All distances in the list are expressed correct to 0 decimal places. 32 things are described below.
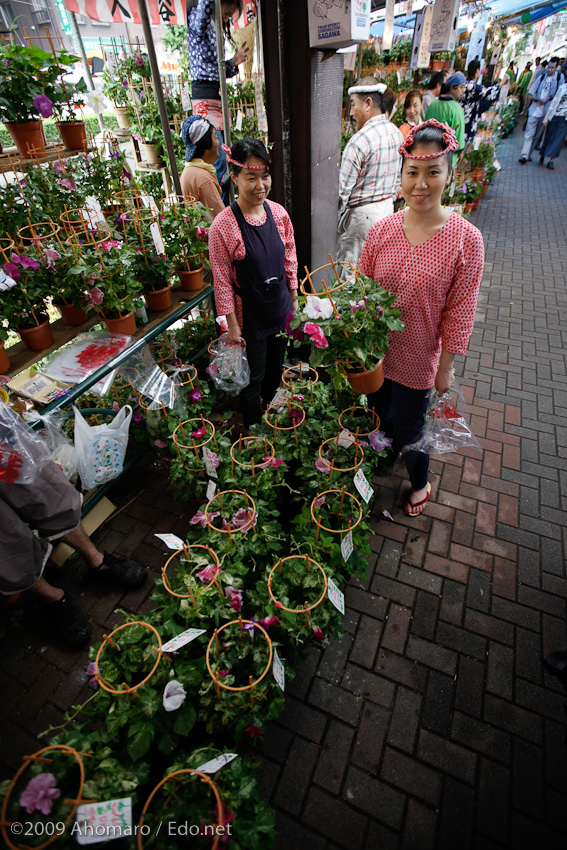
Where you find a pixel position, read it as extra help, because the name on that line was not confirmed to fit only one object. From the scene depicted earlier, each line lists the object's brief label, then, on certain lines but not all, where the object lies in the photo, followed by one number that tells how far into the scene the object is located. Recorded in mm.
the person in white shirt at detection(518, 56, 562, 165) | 9680
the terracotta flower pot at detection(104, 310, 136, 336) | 2664
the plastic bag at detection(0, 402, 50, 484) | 1846
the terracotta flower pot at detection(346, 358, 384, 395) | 2184
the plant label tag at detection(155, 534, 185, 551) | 1839
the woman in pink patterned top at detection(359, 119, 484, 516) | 1923
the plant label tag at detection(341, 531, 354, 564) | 1936
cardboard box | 2703
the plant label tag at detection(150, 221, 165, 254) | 2764
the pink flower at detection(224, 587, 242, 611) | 1806
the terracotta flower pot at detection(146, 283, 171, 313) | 3015
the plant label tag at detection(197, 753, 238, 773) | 1390
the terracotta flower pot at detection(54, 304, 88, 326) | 2642
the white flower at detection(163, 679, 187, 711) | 1497
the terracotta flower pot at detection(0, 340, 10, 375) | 2322
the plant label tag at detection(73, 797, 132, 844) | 1204
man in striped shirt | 3818
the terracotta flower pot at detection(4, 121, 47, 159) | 2891
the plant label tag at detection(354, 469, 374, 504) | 2162
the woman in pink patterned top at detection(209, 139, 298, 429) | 2480
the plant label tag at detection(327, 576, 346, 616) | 1793
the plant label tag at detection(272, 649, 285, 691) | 1591
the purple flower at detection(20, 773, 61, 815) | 1204
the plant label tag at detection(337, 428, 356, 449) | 2490
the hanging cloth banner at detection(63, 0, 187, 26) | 3467
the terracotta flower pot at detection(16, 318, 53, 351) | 2453
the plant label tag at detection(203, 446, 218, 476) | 2369
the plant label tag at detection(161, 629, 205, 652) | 1560
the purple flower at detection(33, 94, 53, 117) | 2754
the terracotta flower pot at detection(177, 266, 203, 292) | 3289
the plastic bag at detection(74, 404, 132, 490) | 2455
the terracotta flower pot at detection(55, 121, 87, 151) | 3238
